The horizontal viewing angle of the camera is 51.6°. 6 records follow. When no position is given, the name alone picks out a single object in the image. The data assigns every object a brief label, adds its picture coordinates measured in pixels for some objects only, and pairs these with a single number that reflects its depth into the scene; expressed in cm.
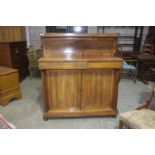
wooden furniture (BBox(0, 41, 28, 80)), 350
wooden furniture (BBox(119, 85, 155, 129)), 159
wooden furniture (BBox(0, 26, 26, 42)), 392
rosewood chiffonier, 206
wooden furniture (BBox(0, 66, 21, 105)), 269
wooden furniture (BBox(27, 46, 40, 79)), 410
